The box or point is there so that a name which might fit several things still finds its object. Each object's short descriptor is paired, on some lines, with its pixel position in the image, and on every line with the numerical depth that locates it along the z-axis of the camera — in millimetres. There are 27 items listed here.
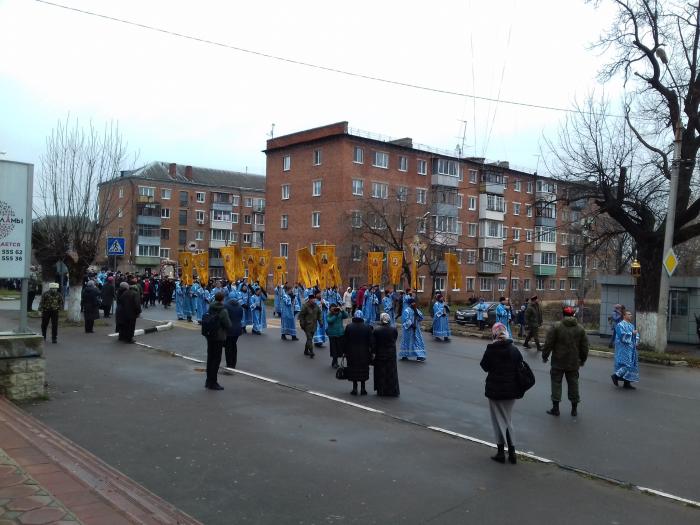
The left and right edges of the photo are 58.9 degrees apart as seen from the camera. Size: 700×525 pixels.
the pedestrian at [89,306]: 18359
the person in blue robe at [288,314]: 19594
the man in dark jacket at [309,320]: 16000
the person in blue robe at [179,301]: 25422
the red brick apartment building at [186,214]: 72938
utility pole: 18984
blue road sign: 21422
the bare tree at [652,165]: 20562
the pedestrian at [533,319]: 19812
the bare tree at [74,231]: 21438
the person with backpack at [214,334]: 10844
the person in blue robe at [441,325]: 21766
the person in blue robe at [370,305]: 23766
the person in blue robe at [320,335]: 18359
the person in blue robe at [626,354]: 12922
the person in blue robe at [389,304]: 21094
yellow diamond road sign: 18750
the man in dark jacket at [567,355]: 10070
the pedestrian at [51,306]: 15188
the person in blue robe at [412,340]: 16328
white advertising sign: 9414
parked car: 32750
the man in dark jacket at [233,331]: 12828
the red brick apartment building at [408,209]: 47000
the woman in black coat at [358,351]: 10898
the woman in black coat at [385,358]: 10867
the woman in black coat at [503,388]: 7387
